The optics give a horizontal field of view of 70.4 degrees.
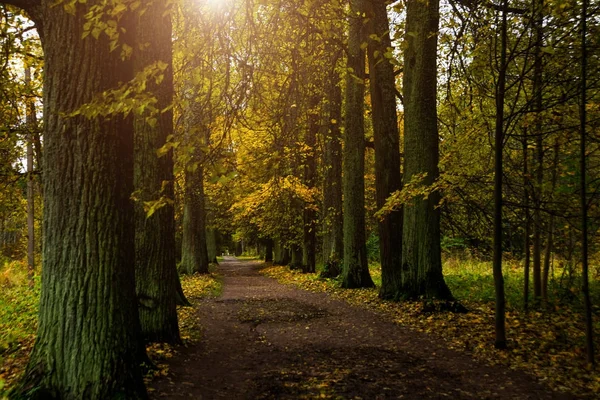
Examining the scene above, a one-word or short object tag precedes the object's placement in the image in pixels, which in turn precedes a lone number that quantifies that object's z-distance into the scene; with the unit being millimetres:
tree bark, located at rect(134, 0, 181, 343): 6215
